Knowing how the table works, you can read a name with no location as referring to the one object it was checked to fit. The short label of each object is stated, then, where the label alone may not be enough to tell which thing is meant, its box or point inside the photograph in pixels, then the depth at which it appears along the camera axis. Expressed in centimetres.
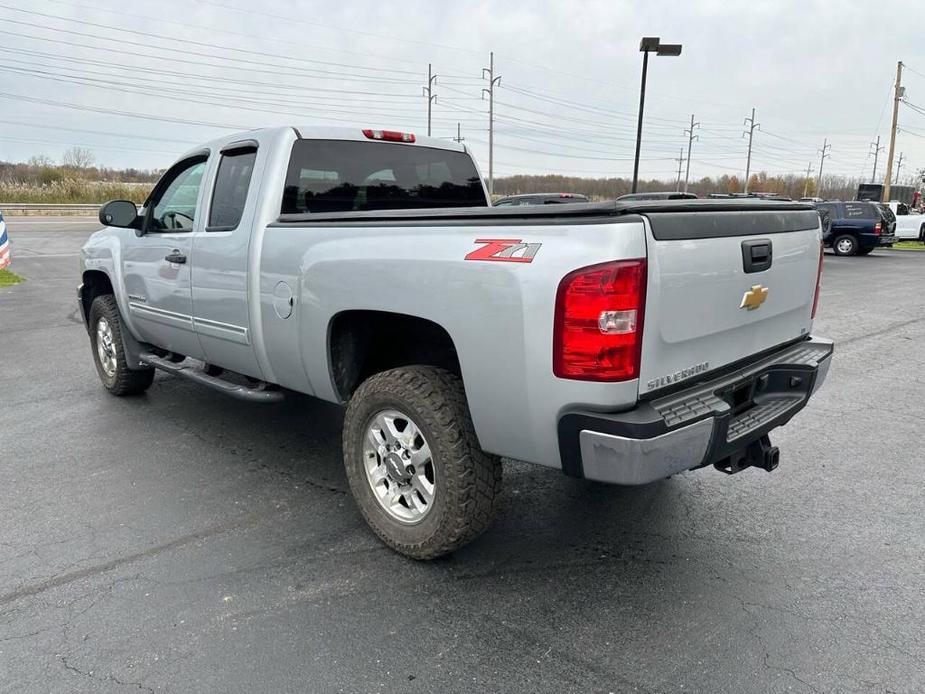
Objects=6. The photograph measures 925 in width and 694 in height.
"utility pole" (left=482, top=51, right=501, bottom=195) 4841
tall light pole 1694
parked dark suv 2202
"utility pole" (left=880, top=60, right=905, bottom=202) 4134
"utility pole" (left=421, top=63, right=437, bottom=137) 5412
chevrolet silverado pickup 246
